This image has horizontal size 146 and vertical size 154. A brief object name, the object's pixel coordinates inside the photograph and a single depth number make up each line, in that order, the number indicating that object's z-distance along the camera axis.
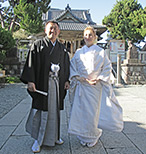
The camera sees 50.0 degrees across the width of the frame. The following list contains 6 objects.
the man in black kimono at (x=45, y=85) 1.99
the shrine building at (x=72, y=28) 13.20
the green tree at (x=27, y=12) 11.92
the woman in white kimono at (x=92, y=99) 2.08
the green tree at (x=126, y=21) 15.61
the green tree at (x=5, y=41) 8.86
